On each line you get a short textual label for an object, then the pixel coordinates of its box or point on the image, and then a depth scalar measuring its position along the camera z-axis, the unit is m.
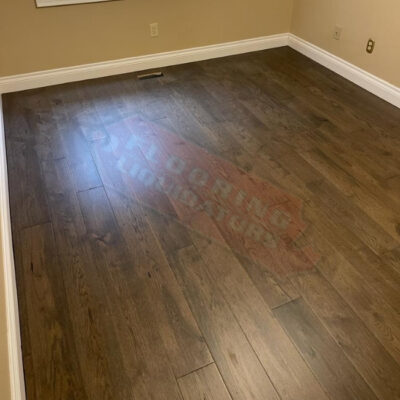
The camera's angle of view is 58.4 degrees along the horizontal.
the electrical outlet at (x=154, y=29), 3.18
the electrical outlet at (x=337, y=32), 3.13
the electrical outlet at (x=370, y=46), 2.85
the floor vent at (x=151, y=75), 3.23
